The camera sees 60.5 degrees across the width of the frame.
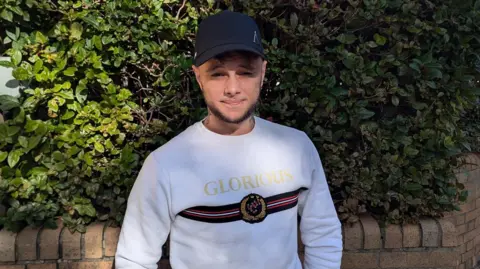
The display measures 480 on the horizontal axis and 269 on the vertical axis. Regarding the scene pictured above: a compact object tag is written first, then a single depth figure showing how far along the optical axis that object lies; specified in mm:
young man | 1557
